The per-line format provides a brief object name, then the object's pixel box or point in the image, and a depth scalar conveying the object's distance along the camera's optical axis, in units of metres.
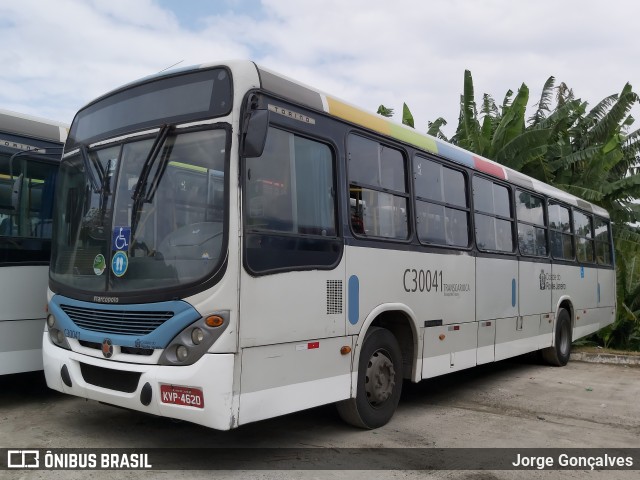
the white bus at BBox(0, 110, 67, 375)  6.32
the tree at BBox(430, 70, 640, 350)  14.56
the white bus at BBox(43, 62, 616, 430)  4.49
